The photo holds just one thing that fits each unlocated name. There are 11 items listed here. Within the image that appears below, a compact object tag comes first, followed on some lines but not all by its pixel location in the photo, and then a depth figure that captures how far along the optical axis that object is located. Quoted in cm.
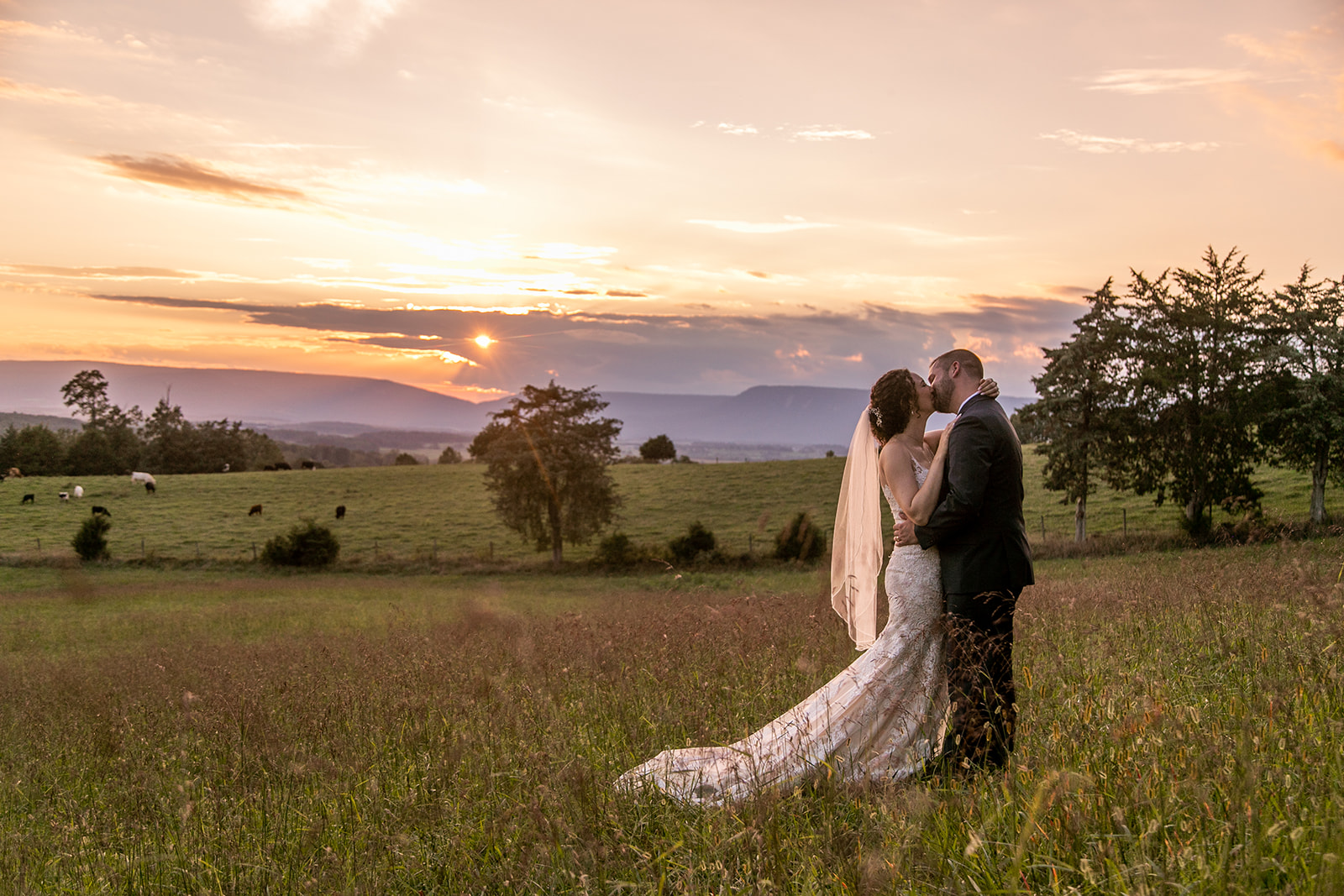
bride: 432
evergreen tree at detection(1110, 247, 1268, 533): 3288
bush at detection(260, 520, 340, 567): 4200
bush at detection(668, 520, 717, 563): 3881
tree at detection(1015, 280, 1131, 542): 3475
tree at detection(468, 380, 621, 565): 4272
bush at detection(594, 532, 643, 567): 4100
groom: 426
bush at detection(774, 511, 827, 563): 3878
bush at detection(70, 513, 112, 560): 4100
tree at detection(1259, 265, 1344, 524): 3139
